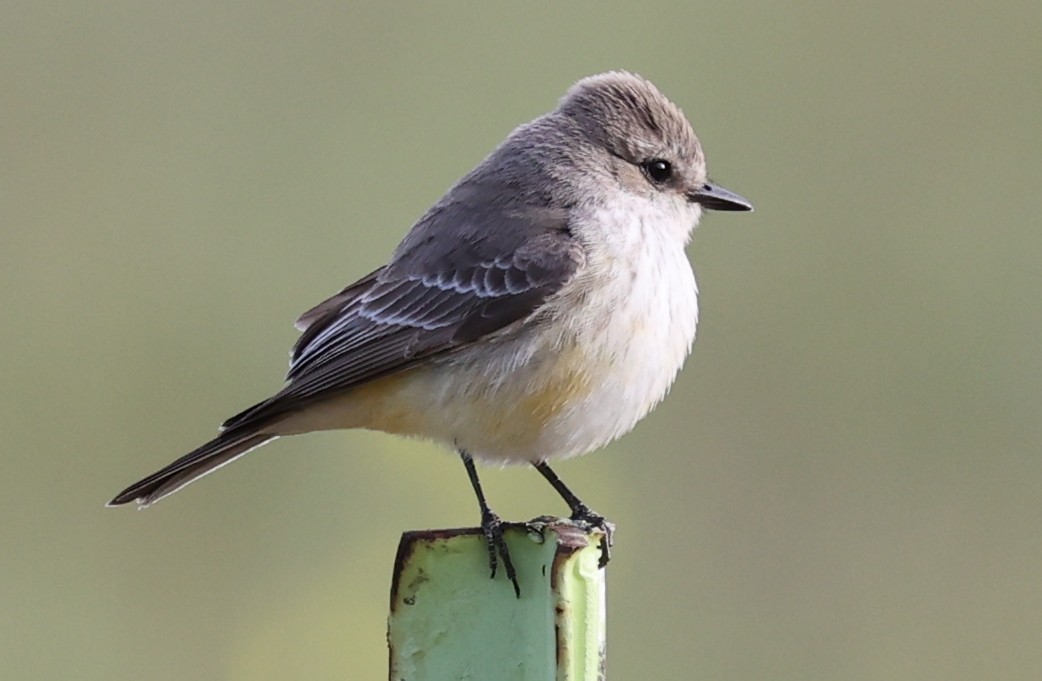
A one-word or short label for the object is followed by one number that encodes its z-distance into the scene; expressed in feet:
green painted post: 17.54
